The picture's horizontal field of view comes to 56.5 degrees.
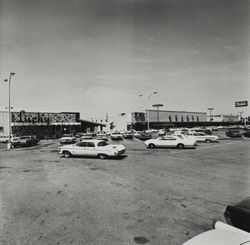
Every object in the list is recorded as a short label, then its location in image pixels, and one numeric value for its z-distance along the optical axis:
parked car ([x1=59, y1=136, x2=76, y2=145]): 33.66
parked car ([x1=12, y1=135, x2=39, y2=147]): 32.47
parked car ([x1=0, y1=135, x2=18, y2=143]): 42.13
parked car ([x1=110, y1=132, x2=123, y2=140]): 42.41
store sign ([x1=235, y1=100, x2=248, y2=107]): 73.91
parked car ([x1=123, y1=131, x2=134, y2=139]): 44.94
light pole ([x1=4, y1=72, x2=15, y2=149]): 28.92
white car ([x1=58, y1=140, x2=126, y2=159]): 17.64
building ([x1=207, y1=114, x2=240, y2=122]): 146.85
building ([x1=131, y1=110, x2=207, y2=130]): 88.48
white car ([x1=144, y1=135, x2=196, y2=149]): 24.49
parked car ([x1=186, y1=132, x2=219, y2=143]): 32.75
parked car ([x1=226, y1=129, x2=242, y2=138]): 41.88
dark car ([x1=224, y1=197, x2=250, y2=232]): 4.32
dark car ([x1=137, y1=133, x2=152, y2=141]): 39.88
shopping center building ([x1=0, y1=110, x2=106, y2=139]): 47.16
